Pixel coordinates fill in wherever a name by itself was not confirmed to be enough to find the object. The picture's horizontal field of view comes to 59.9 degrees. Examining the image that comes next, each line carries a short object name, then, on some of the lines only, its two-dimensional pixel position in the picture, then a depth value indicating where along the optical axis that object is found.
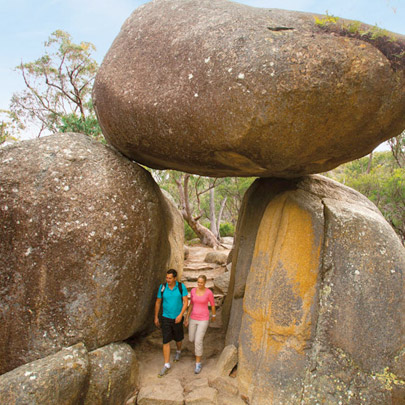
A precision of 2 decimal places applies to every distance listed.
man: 5.02
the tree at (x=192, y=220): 13.73
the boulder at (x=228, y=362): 4.65
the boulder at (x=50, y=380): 3.59
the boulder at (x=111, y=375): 4.04
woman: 5.01
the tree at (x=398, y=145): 14.96
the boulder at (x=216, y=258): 10.30
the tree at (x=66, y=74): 14.53
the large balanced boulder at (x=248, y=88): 3.49
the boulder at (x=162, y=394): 4.36
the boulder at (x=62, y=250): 4.08
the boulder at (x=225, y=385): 4.43
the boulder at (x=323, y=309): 3.97
